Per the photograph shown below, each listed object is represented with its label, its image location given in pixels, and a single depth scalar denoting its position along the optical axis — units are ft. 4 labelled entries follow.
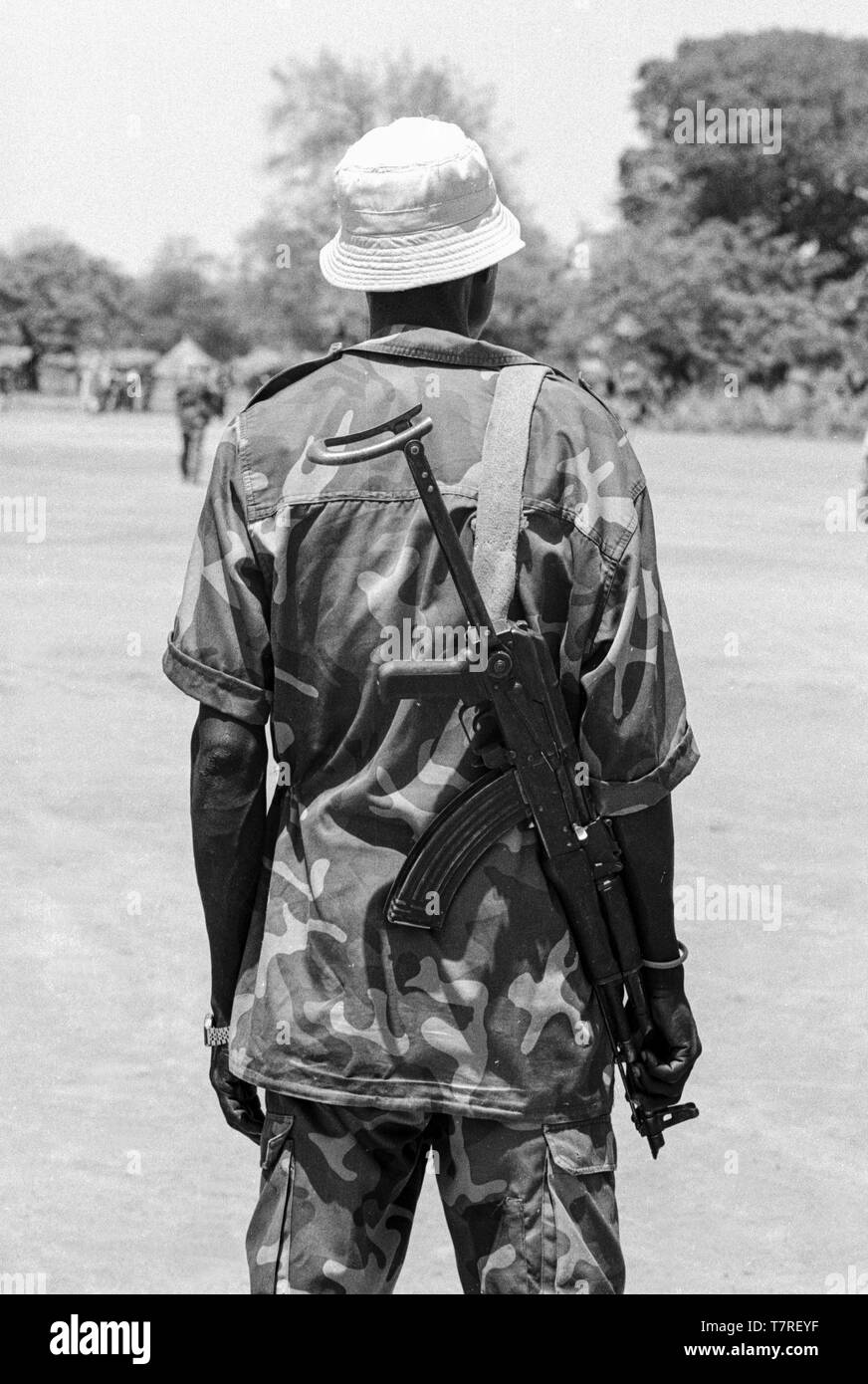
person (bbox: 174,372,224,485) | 73.92
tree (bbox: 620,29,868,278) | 195.72
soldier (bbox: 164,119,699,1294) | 7.58
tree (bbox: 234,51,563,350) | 217.56
